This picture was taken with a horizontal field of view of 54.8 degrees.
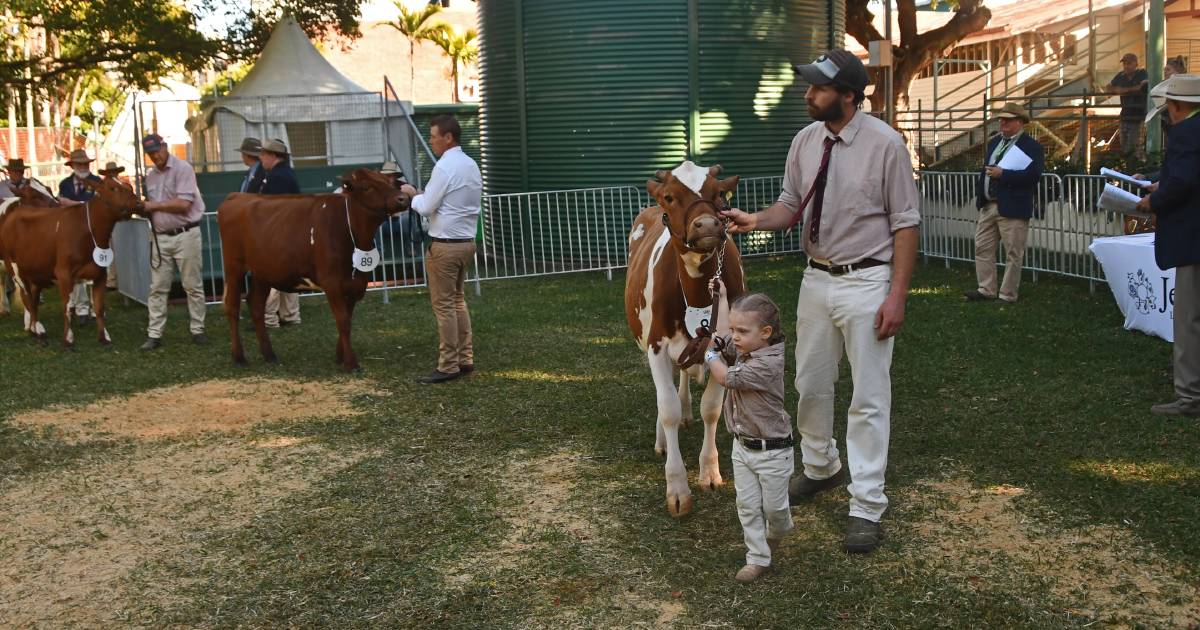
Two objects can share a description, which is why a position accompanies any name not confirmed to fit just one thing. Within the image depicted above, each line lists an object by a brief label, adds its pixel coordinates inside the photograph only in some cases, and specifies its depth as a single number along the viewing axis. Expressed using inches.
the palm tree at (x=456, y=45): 2255.2
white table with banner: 385.7
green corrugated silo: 677.3
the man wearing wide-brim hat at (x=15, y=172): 560.7
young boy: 199.2
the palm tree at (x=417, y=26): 2226.9
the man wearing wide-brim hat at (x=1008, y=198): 474.6
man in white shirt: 358.9
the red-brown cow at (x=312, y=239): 396.5
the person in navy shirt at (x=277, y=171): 475.2
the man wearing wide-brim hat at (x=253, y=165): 481.7
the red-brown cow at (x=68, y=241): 452.1
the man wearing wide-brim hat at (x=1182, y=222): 286.4
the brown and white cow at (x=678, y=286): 221.8
